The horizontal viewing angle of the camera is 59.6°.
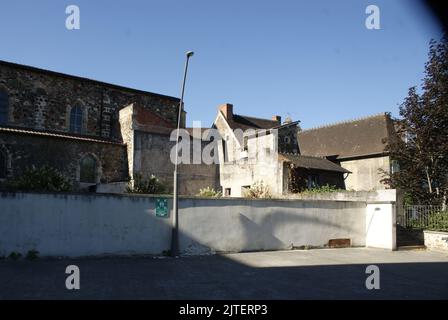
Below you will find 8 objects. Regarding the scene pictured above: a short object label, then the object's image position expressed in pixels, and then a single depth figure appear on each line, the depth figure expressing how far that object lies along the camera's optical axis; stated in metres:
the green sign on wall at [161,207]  13.37
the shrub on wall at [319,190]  22.76
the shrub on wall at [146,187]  19.88
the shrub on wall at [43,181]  16.41
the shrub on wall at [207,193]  18.14
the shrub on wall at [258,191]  23.05
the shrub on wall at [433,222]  17.44
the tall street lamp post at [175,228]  13.18
